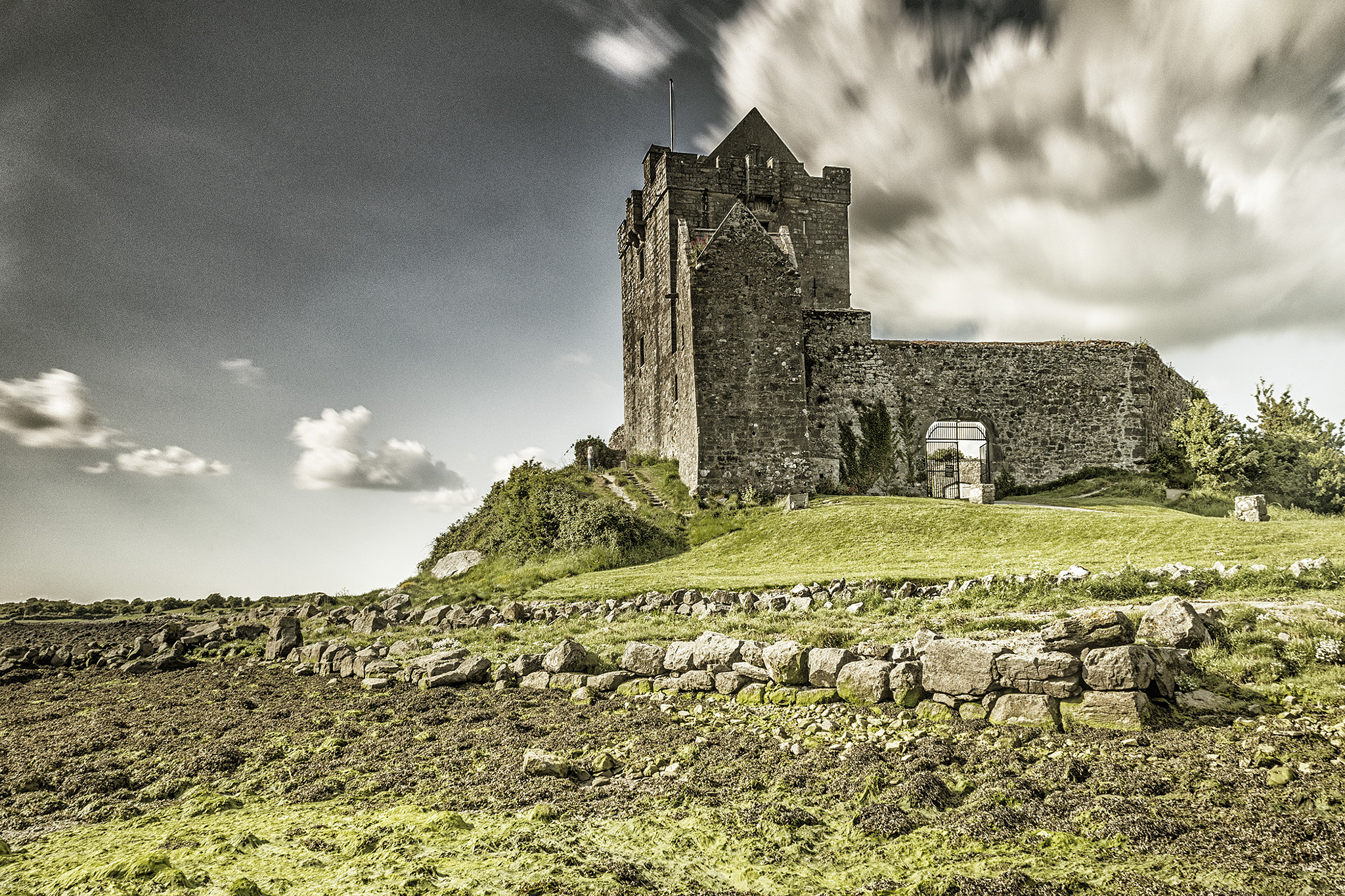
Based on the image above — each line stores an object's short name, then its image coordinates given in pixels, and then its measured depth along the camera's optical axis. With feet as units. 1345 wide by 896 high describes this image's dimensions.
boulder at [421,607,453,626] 49.26
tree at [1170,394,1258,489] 78.43
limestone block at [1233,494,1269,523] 54.29
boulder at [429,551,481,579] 78.18
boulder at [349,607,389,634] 49.78
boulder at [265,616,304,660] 42.98
